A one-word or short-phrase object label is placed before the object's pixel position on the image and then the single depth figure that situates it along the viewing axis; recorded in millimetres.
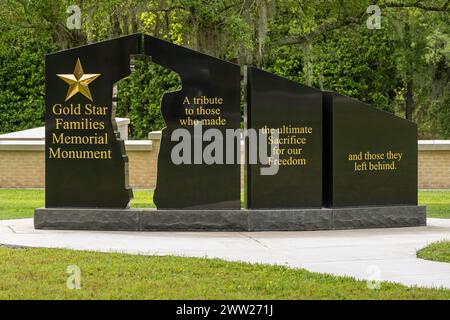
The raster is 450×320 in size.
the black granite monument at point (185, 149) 15031
